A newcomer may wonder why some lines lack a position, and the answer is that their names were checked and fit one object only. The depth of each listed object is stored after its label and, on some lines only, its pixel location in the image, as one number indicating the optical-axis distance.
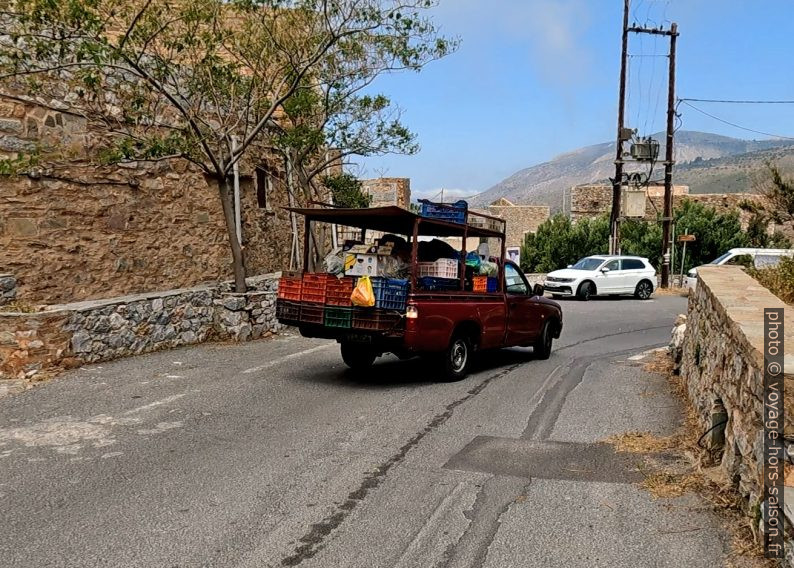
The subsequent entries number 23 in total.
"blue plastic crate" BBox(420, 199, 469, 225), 8.96
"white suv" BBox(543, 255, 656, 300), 25.86
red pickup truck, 8.40
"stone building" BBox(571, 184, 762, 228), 41.33
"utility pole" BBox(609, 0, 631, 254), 30.59
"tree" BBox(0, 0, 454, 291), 10.05
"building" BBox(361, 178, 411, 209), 36.84
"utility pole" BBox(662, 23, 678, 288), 30.45
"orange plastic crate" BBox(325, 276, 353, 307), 8.45
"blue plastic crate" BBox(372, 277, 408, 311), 8.27
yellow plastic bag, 8.22
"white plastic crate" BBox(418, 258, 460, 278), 9.19
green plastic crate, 8.34
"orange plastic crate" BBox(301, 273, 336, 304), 8.56
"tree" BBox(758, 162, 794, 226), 14.86
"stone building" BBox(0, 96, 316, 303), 10.45
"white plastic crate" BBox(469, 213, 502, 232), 10.09
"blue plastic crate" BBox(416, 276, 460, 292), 8.80
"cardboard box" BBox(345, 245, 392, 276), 8.92
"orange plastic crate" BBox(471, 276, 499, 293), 9.87
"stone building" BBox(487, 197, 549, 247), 48.25
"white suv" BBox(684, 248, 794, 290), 23.21
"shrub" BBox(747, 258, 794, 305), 8.50
